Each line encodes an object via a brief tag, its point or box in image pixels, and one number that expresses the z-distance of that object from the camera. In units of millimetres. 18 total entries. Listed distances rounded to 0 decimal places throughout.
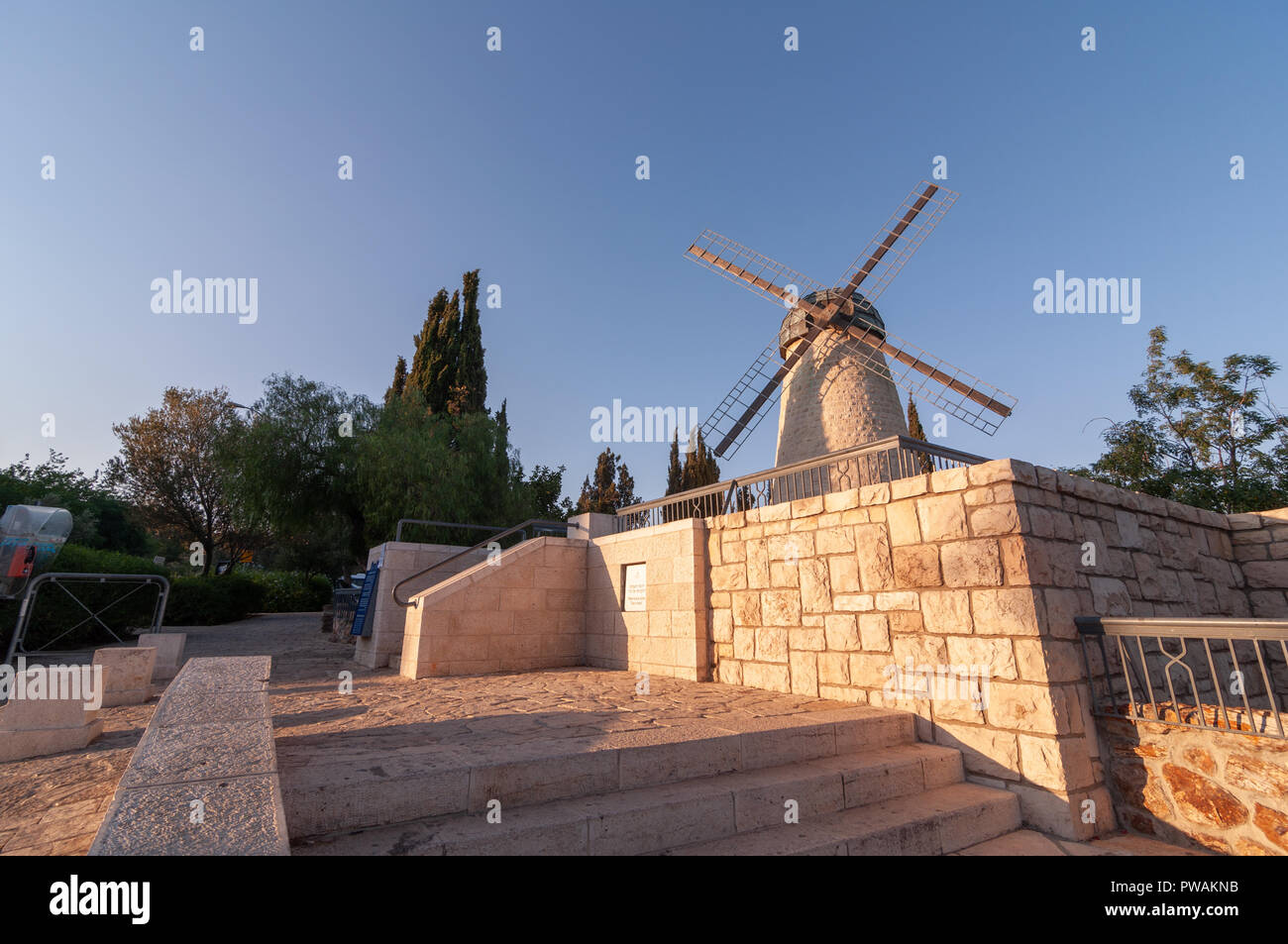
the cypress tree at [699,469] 29127
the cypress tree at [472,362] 22656
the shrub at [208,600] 17672
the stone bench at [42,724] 4066
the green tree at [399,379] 24641
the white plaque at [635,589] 8141
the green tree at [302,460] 16875
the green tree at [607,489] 32969
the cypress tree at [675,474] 31219
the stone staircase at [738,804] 2723
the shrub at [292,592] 24484
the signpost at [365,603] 9828
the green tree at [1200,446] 11102
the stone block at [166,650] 7961
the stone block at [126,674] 6125
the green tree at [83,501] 20062
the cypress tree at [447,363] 22281
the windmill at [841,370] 13109
